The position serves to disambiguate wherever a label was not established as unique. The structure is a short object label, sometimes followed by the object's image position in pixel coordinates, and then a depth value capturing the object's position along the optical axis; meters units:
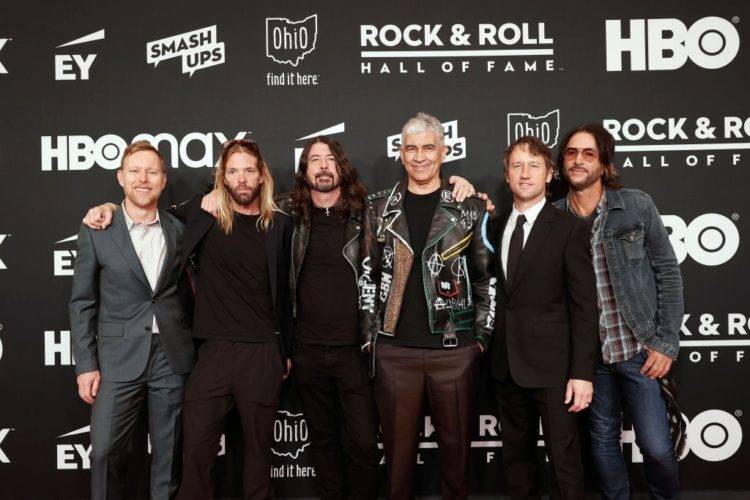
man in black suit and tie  2.48
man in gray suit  2.66
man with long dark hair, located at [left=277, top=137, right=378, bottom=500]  2.79
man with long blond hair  2.66
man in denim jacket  2.69
